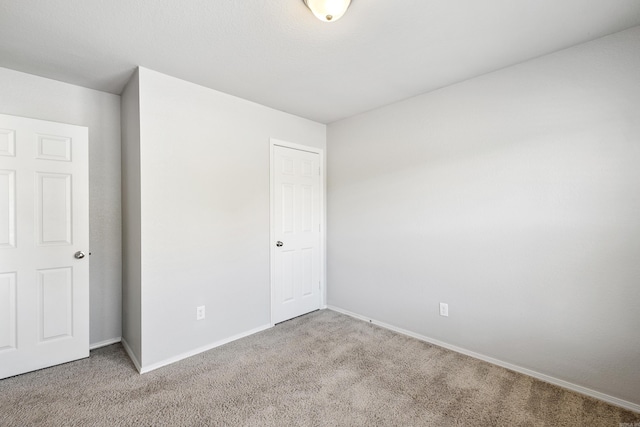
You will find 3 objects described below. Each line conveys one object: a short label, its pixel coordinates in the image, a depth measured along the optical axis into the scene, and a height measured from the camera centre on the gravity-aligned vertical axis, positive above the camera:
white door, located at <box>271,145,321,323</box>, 3.24 -0.22
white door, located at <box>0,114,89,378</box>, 2.16 -0.21
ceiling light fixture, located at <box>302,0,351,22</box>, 1.51 +1.13
